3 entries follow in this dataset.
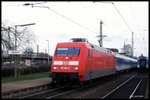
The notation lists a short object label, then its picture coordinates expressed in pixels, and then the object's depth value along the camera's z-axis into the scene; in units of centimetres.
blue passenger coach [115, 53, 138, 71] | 3069
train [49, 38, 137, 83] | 1545
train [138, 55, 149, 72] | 4541
